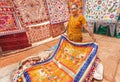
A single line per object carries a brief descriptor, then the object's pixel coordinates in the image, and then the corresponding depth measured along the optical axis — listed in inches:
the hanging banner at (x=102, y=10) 57.6
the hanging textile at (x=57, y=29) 65.7
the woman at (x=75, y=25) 39.5
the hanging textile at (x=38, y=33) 58.0
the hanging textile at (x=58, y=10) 65.2
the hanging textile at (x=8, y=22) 50.7
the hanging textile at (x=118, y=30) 59.8
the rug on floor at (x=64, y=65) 30.7
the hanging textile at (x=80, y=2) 67.4
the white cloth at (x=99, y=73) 33.6
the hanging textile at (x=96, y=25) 65.1
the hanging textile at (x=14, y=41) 52.5
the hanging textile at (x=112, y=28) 61.1
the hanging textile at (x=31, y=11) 55.6
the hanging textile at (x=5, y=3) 51.9
